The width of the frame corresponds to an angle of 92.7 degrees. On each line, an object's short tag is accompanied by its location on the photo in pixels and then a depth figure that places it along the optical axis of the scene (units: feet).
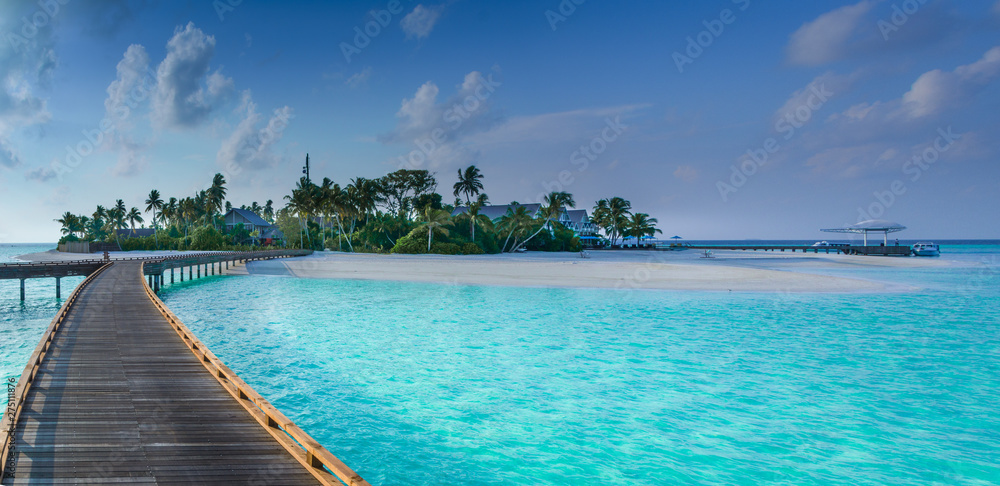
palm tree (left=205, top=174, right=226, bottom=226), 264.93
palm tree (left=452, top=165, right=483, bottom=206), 255.70
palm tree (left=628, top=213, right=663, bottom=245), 282.36
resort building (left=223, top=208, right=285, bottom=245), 276.21
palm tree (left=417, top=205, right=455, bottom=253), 184.03
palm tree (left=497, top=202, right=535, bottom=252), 209.36
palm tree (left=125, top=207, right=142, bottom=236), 306.14
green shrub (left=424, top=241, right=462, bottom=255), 183.52
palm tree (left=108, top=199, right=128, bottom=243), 306.14
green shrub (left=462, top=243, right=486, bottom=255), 189.26
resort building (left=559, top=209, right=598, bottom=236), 303.89
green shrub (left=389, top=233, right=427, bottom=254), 186.50
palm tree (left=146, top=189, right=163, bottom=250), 285.64
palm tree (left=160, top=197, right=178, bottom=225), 281.33
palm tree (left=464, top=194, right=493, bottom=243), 198.85
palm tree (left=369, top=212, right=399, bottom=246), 204.13
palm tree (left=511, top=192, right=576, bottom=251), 212.64
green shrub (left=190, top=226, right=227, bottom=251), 242.99
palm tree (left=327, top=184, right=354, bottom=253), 196.95
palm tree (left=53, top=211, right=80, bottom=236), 336.49
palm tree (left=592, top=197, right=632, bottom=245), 279.69
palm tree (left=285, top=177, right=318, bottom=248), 210.18
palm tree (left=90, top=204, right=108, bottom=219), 326.98
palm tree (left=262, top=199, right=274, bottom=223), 345.57
